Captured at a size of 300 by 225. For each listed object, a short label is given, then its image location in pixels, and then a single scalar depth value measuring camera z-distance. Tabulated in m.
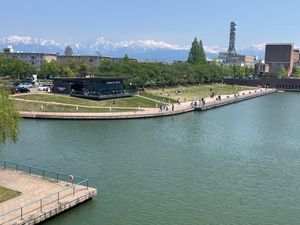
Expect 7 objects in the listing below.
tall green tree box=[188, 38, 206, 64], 192.25
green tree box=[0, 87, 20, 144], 35.72
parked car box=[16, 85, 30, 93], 93.75
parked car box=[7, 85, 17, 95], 89.74
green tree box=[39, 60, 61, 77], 145.12
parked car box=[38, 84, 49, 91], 101.47
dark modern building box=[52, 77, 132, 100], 91.12
